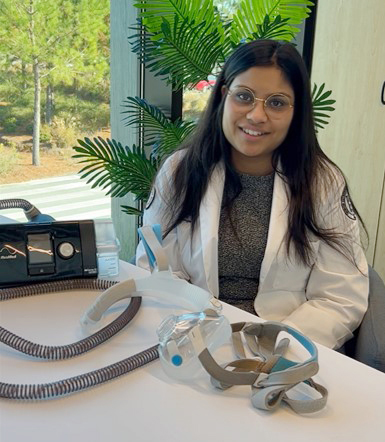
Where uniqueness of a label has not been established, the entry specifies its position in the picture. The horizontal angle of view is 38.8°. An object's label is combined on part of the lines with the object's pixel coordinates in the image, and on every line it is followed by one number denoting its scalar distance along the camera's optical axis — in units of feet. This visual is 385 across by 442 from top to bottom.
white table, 2.28
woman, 4.62
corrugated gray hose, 2.48
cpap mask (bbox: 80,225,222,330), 3.21
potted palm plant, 6.18
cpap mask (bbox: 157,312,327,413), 2.50
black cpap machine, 3.41
